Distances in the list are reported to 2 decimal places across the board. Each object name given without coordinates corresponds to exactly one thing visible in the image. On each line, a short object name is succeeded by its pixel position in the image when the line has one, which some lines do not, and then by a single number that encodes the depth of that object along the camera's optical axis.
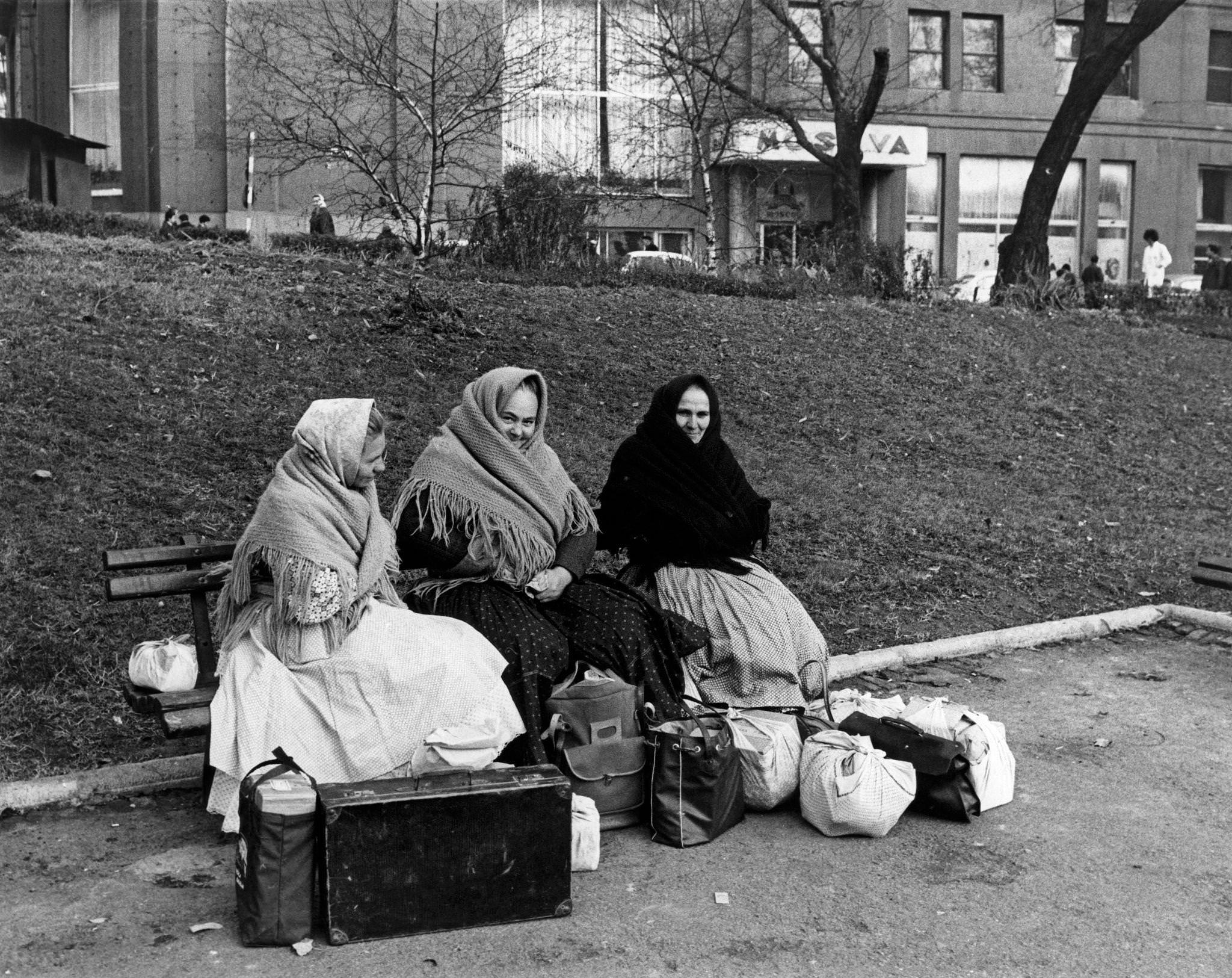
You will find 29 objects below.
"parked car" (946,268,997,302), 16.66
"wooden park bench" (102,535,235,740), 4.51
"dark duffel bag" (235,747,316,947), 3.60
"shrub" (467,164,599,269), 13.27
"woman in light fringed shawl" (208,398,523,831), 4.24
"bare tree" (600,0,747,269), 23.31
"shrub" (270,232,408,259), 13.15
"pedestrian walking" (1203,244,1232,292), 21.91
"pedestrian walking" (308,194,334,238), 17.11
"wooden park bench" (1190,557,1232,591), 6.87
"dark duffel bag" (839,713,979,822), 4.59
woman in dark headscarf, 5.29
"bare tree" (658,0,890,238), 18.83
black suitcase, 3.65
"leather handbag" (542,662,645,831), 4.43
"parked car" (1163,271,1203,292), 27.97
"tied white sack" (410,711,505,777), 4.14
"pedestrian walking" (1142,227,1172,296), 23.17
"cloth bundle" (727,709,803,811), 4.61
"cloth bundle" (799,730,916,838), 4.41
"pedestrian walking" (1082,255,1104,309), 16.72
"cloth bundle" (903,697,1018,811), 4.68
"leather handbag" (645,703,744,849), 4.40
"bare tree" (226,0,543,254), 13.99
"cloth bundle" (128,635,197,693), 4.59
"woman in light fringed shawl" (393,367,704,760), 4.94
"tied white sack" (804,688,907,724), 5.13
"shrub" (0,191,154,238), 13.47
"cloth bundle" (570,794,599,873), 4.14
